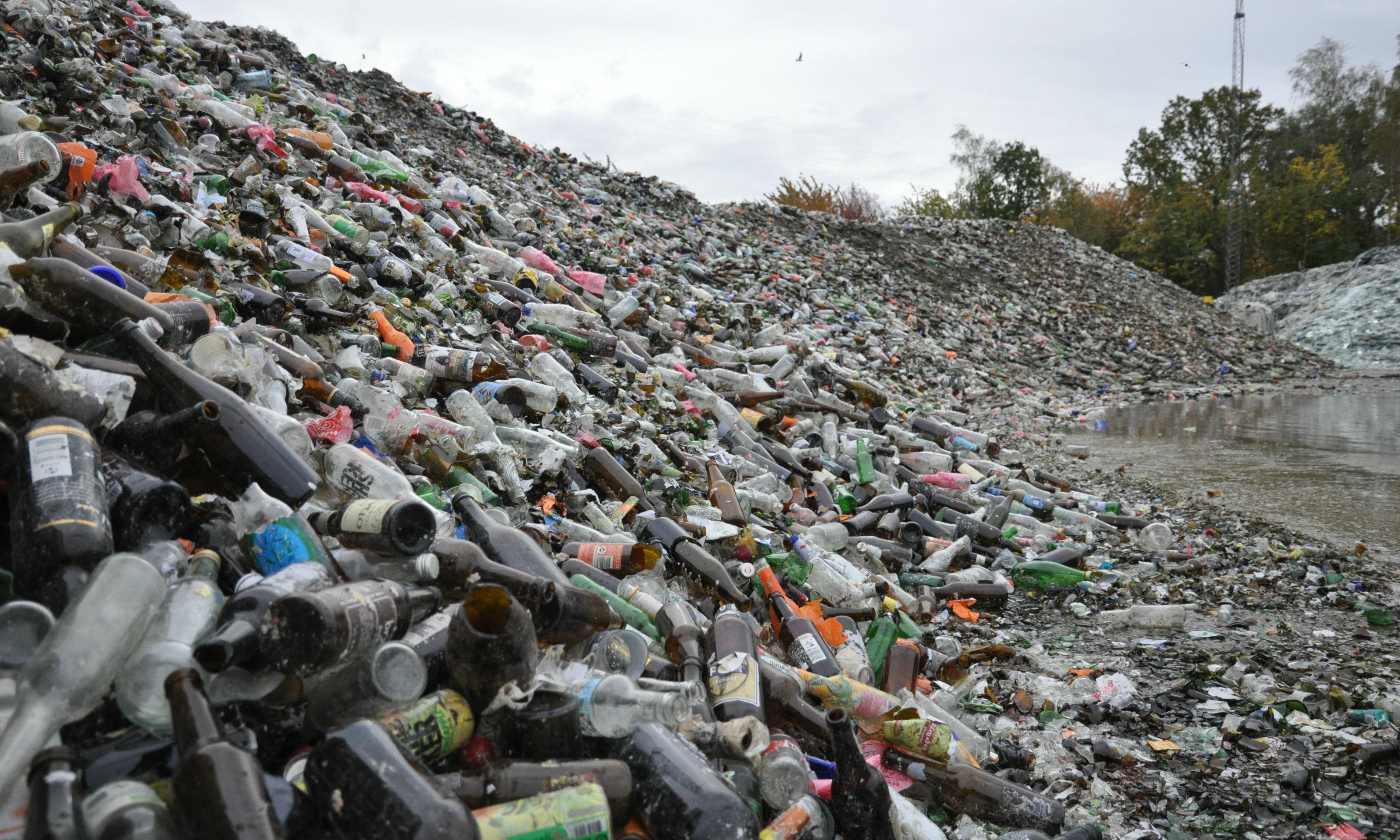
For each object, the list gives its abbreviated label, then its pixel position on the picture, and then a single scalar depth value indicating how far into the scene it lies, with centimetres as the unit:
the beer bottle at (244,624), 125
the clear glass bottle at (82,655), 110
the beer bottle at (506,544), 211
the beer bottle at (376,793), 113
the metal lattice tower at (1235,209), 2664
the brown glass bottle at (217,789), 105
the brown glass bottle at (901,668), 269
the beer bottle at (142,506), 154
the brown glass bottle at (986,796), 205
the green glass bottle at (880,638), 298
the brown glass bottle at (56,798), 100
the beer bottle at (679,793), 138
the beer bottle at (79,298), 210
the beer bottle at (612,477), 343
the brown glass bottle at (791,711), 205
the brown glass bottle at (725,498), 355
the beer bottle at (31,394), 160
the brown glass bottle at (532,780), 137
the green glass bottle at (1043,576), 410
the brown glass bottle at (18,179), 263
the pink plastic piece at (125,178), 349
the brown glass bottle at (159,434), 181
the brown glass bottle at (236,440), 191
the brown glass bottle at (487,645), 146
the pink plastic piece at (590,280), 641
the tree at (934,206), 2781
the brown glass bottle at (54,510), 133
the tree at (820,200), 2047
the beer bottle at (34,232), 223
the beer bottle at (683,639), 194
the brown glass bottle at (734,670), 191
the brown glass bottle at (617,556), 254
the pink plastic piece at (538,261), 626
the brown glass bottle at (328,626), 129
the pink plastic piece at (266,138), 537
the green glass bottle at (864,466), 514
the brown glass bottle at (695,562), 273
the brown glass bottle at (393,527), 178
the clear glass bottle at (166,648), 123
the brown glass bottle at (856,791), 171
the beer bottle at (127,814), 102
